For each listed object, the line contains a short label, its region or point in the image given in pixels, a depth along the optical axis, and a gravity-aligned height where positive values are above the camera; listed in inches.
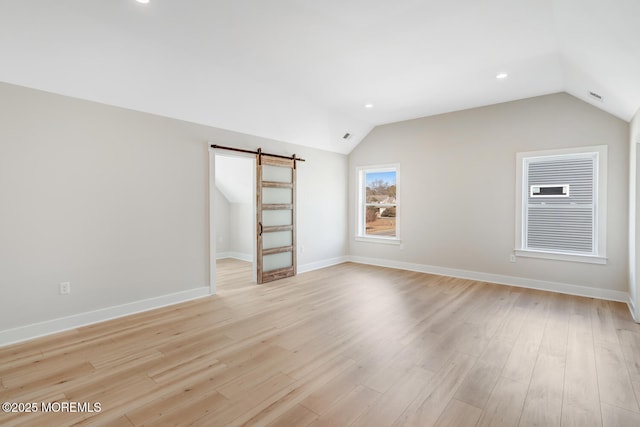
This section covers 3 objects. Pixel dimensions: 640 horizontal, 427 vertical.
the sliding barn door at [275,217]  205.3 -5.3
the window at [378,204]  256.2 +4.2
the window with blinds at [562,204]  172.7 +2.3
